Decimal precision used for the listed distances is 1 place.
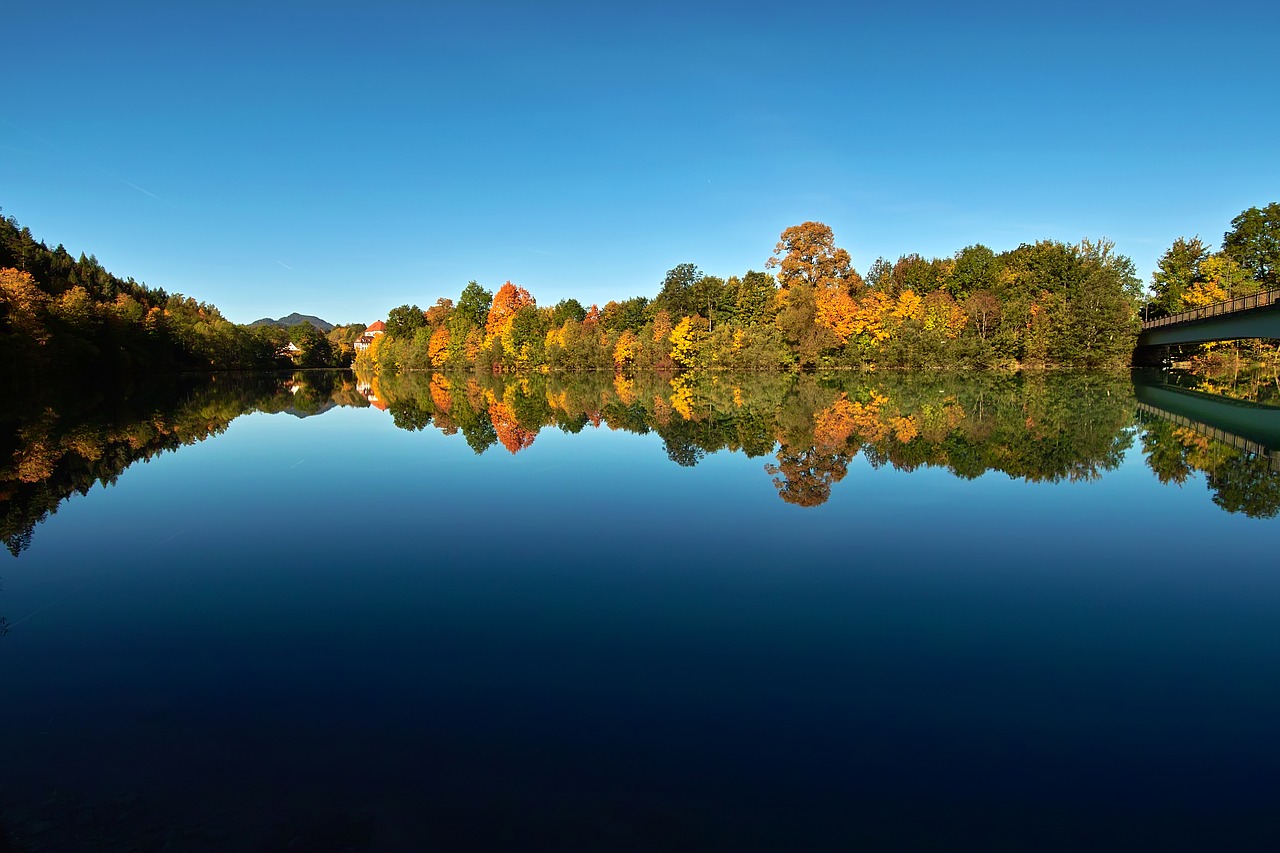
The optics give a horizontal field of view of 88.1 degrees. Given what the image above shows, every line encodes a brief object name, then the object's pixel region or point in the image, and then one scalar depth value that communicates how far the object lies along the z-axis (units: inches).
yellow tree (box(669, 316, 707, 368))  2534.4
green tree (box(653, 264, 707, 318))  2751.0
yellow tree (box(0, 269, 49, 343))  1525.6
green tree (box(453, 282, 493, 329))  3882.9
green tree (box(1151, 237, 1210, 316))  2058.3
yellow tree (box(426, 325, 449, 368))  3806.6
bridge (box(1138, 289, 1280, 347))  1227.9
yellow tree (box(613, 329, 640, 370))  2734.0
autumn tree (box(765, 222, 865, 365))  2198.6
